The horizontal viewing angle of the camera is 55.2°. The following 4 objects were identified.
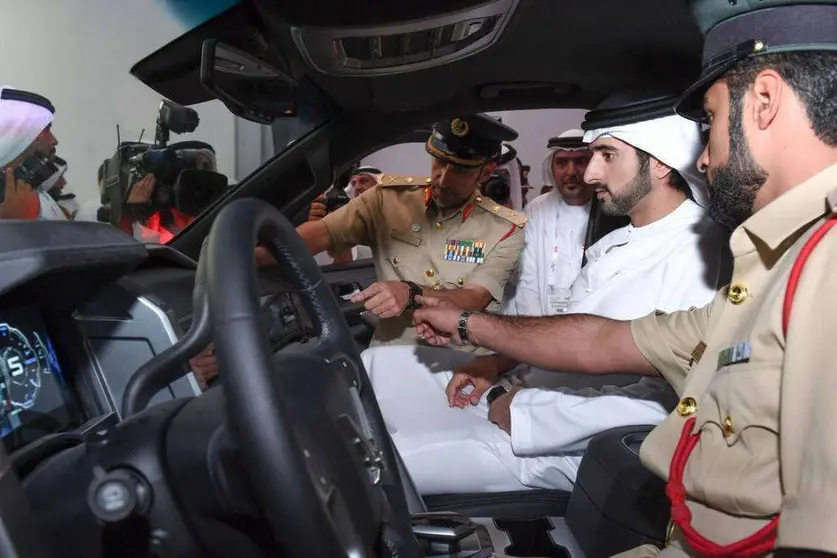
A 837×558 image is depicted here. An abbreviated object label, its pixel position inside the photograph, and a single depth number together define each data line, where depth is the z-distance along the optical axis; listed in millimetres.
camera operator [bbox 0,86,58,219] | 1729
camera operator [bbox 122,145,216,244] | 2193
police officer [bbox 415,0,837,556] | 915
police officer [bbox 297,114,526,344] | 2725
